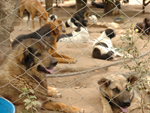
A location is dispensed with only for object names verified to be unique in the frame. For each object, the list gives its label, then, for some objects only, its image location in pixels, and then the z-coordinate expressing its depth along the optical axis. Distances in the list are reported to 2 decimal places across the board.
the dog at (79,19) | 10.54
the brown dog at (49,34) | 5.44
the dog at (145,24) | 9.10
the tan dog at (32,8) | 10.23
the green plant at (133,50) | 2.60
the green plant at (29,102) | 2.49
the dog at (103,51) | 6.49
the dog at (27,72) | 3.06
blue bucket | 2.42
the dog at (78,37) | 8.23
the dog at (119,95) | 3.34
